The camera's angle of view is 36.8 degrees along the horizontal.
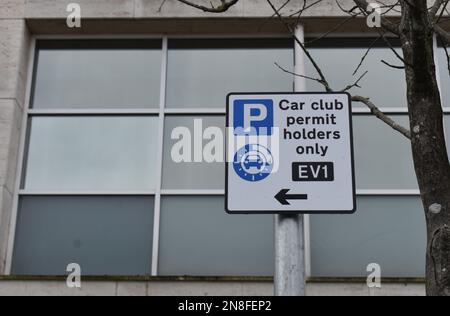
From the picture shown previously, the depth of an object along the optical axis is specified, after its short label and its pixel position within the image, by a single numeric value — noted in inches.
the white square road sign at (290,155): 126.4
